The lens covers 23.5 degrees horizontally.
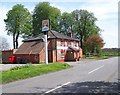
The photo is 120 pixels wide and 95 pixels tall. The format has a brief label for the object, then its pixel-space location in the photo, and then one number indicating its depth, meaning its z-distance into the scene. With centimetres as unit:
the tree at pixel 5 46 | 7249
